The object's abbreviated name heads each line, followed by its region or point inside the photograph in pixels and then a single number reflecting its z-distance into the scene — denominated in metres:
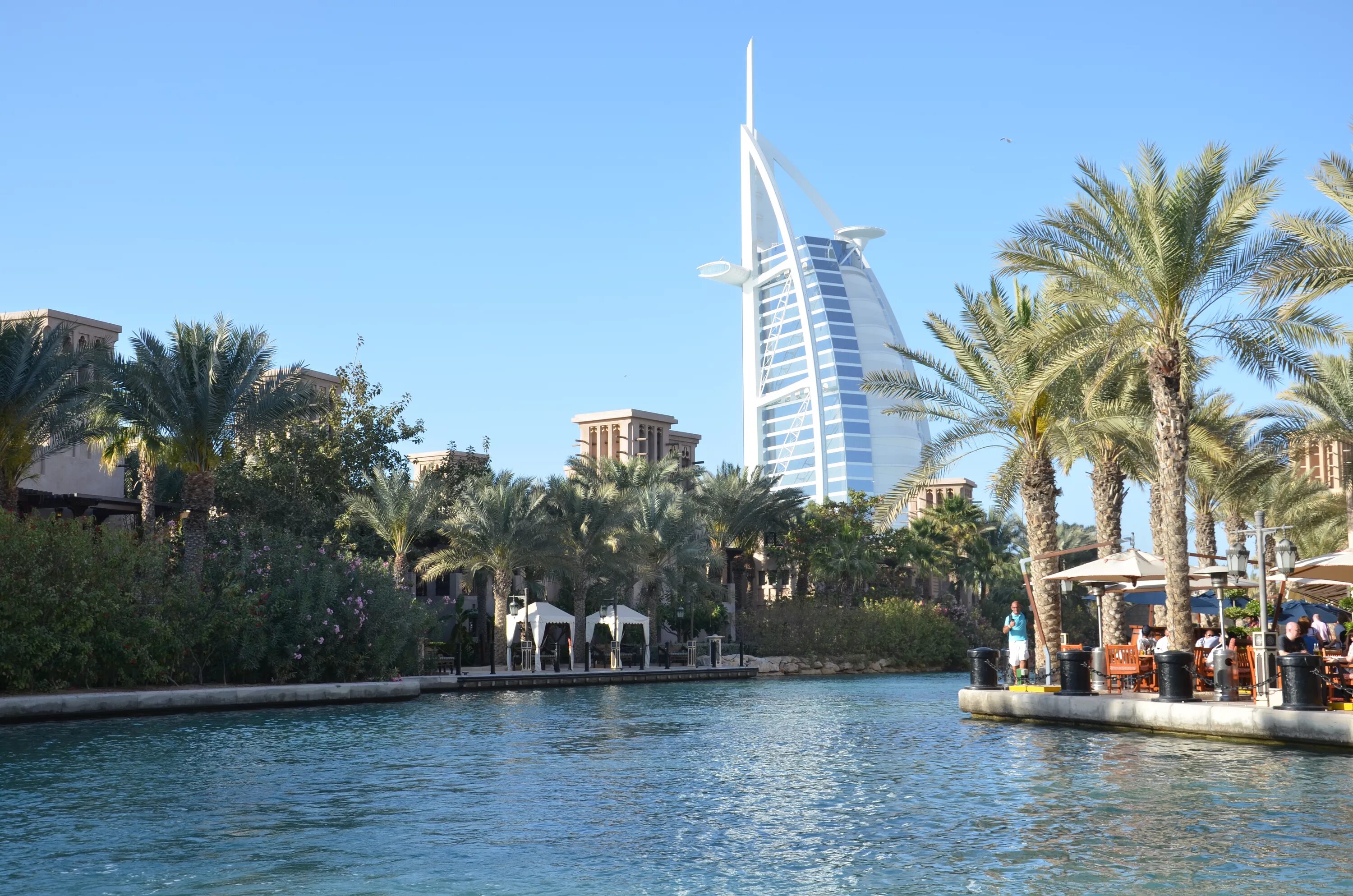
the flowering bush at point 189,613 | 23.45
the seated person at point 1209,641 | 20.34
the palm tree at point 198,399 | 28.38
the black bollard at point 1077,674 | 20.20
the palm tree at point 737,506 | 53.41
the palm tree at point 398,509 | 39.22
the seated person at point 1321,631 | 21.11
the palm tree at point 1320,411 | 29.06
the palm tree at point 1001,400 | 24.56
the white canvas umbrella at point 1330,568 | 18.55
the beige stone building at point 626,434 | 80.81
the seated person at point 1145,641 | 22.78
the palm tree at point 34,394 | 26.06
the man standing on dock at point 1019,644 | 22.44
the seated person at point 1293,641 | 17.92
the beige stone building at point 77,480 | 33.91
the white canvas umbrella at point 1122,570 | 21.80
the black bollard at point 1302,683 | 15.83
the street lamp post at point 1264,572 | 17.22
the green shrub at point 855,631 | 52.78
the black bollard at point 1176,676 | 18.02
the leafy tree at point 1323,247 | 18.97
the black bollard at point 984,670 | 22.25
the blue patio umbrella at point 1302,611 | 24.98
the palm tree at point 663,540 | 45.97
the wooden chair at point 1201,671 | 20.64
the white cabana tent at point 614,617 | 44.00
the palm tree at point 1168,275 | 19.73
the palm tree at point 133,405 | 28.36
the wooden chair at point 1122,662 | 20.59
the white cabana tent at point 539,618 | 40.72
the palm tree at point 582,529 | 43.72
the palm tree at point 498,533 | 40.28
